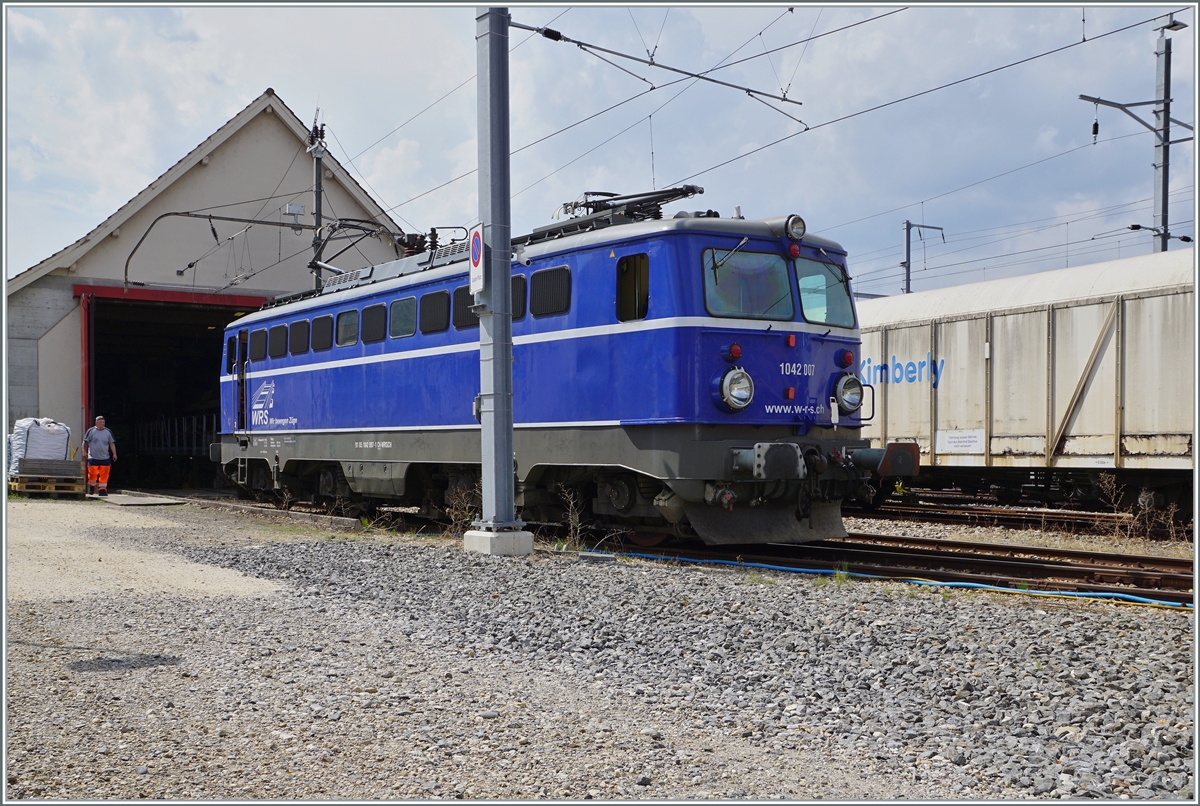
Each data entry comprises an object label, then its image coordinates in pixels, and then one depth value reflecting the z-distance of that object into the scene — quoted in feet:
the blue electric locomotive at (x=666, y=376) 32.73
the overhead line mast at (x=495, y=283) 35.73
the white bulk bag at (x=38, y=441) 66.44
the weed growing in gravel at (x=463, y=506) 42.11
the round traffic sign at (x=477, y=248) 36.19
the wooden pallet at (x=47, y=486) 65.46
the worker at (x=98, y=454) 71.77
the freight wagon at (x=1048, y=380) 43.19
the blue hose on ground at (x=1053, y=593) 25.10
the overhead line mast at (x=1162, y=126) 66.28
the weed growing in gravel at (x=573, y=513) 36.63
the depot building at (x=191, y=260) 76.02
